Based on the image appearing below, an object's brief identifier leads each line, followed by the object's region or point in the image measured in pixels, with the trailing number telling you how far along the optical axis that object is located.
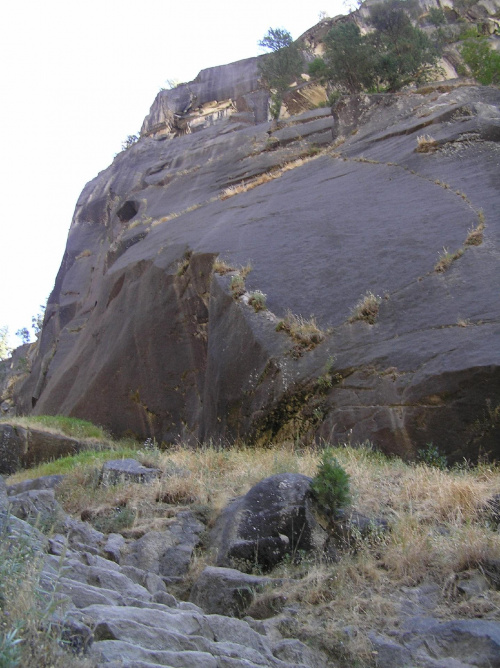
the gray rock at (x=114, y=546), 5.96
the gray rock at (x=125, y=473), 8.08
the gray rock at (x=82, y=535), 5.75
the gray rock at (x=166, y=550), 6.01
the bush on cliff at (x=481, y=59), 22.19
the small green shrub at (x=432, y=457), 7.71
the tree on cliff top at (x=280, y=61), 31.73
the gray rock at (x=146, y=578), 5.22
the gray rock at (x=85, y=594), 3.78
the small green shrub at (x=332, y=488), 5.93
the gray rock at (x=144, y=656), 3.14
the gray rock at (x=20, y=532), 3.98
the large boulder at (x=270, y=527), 5.71
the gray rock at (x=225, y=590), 4.97
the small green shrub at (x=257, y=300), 11.18
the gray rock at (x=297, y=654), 4.07
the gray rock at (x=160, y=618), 3.61
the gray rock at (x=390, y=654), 4.00
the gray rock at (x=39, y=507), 5.78
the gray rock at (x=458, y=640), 3.88
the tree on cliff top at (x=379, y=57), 23.88
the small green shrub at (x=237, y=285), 11.77
